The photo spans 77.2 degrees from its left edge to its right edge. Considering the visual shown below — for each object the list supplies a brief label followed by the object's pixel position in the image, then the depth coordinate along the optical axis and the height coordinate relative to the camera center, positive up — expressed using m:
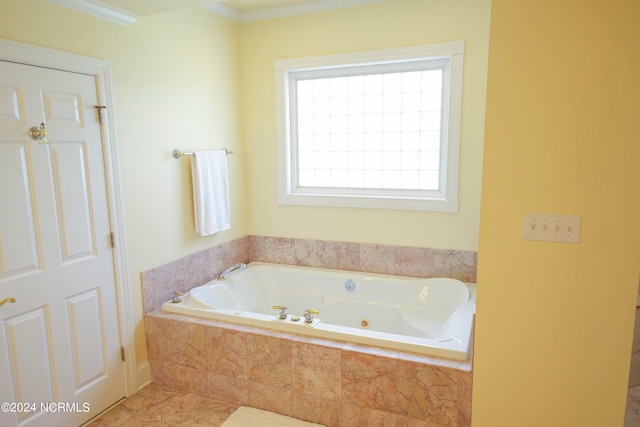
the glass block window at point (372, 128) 3.01 +0.22
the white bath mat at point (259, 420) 2.23 -1.48
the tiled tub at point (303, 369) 1.98 -1.17
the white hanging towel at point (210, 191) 2.93 -0.26
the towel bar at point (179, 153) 2.79 +0.03
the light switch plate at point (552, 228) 1.58 -0.30
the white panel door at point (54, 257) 1.88 -0.51
